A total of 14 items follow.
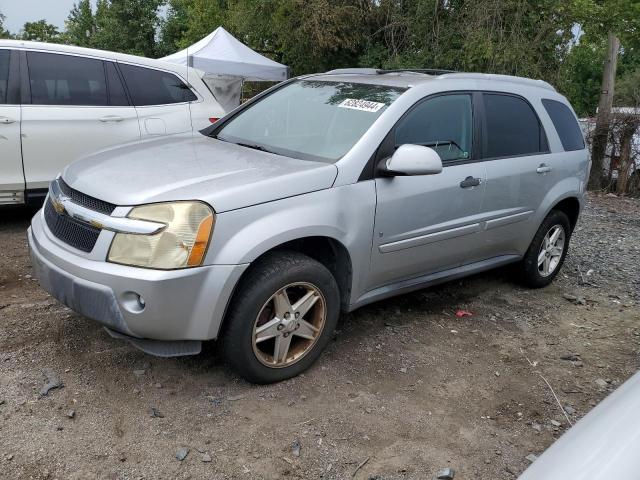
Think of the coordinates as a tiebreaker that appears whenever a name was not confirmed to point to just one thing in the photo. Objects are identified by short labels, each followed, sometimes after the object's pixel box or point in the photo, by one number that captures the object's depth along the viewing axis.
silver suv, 2.89
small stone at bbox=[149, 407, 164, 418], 3.01
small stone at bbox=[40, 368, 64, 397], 3.12
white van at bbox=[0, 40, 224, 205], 5.40
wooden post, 10.35
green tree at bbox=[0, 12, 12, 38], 32.26
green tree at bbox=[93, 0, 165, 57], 32.94
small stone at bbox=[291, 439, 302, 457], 2.81
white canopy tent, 13.91
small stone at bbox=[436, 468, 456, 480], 2.73
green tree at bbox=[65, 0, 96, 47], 43.57
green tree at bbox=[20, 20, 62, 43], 50.38
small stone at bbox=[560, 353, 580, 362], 4.04
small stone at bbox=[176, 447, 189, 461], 2.72
